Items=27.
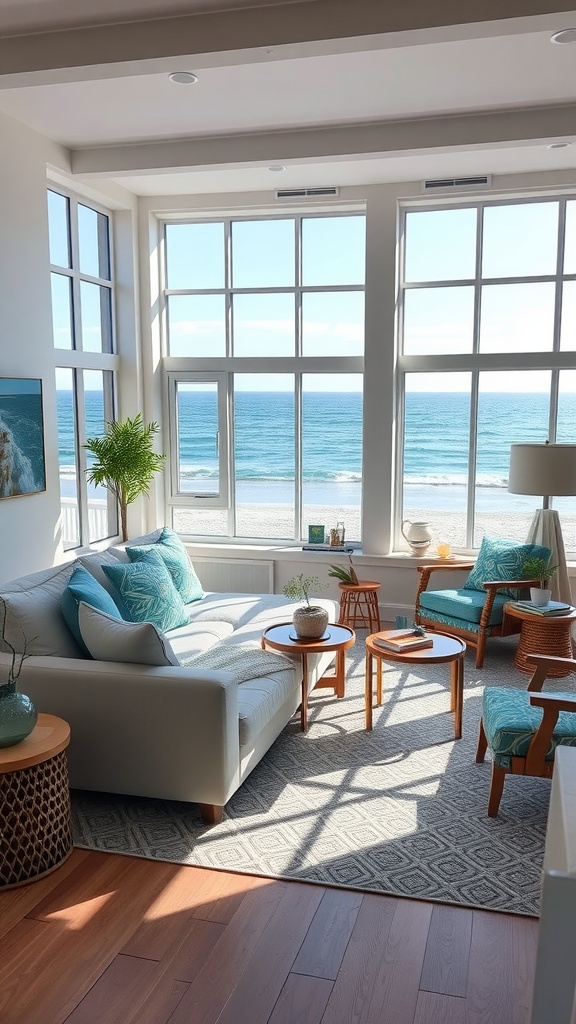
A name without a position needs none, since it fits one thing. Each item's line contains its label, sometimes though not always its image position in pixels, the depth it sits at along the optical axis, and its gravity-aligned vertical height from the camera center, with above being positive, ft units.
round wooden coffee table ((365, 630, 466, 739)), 13.91 -4.08
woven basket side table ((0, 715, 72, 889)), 9.67 -4.76
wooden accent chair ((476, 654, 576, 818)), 10.87 -4.31
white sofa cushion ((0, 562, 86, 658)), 12.07 -2.98
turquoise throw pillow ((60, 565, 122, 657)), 12.57 -2.78
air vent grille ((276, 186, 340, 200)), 21.36 +6.32
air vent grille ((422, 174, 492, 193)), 20.22 +6.26
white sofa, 10.93 -4.13
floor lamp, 17.95 -0.98
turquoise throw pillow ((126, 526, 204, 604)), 17.02 -2.98
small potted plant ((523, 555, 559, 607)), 17.79 -3.44
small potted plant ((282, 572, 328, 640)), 14.52 -3.57
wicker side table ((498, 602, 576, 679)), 17.62 -4.72
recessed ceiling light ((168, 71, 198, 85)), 14.23 +6.33
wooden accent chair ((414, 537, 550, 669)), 18.42 -4.07
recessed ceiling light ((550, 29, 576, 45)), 12.52 +6.25
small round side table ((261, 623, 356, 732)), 14.15 -3.93
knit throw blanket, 13.47 -4.13
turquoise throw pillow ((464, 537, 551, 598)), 19.08 -3.23
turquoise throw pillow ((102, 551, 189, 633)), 14.88 -3.17
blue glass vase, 9.85 -3.62
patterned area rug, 10.02 -5.63
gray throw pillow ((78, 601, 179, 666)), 11.48 -3.13
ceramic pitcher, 21.88 -3.05
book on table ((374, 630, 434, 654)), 14.25 -3.92
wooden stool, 20.56 -4.82
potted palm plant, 20.22 -0.91
